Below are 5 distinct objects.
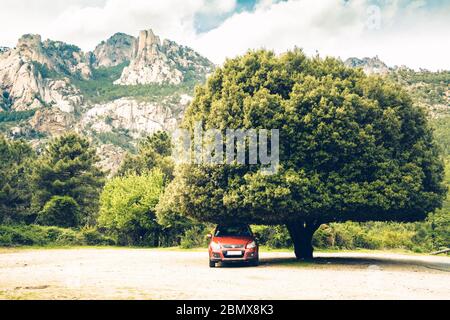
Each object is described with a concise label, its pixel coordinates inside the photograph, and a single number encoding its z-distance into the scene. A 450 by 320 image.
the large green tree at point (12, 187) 50.34
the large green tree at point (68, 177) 53.97
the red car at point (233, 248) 20.70
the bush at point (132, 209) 47.03
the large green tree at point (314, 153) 21.11
